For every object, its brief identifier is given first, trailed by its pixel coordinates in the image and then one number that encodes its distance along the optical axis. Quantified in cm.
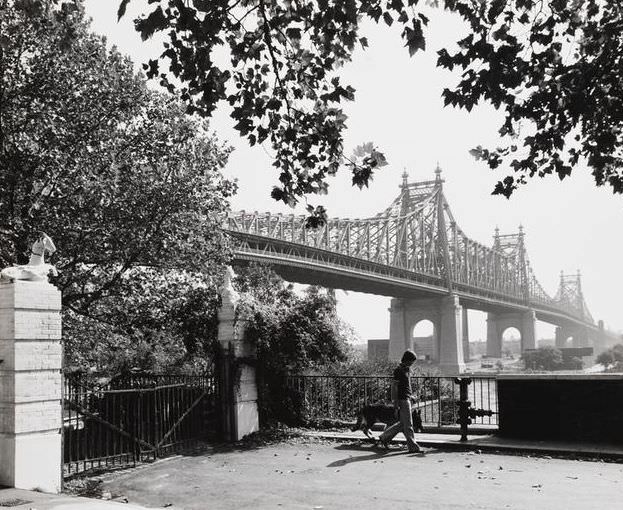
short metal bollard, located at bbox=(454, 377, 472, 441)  1038
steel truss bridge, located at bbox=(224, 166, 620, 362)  4628
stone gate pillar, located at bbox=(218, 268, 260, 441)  1142
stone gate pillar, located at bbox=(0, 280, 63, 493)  738
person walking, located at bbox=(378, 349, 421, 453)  1005
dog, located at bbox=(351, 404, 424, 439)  1083
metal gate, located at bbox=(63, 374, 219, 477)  962
